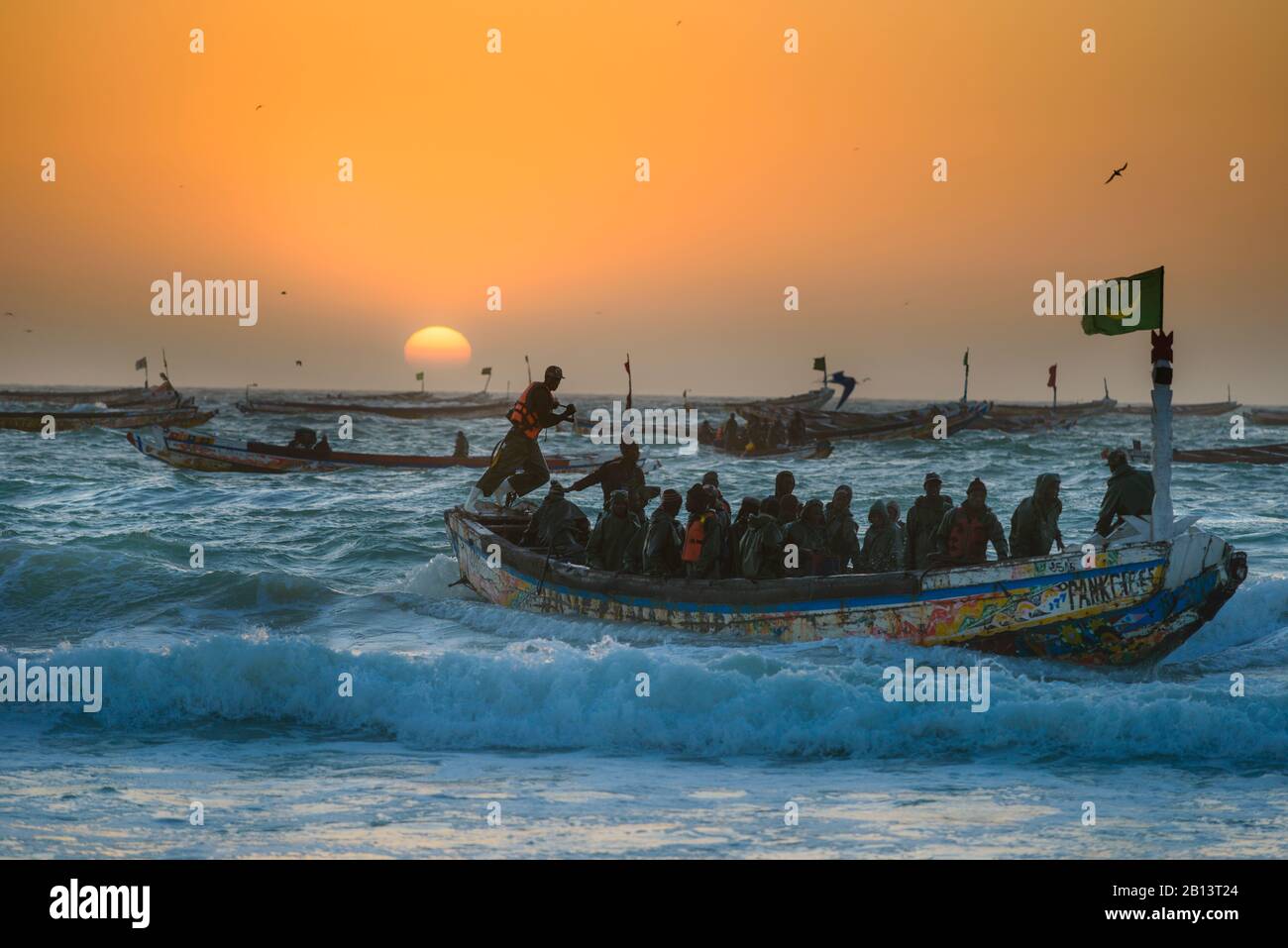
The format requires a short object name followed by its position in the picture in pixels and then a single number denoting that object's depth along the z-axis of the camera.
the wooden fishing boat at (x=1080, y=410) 85.54
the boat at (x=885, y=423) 49.94
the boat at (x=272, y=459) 36.75
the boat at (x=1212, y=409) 108.00
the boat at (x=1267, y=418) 94.94
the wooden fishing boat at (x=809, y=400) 65.31
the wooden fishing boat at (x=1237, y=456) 39.12
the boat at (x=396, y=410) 86.00
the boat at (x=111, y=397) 68.94
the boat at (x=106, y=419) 54.18
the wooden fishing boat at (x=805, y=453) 46.31
